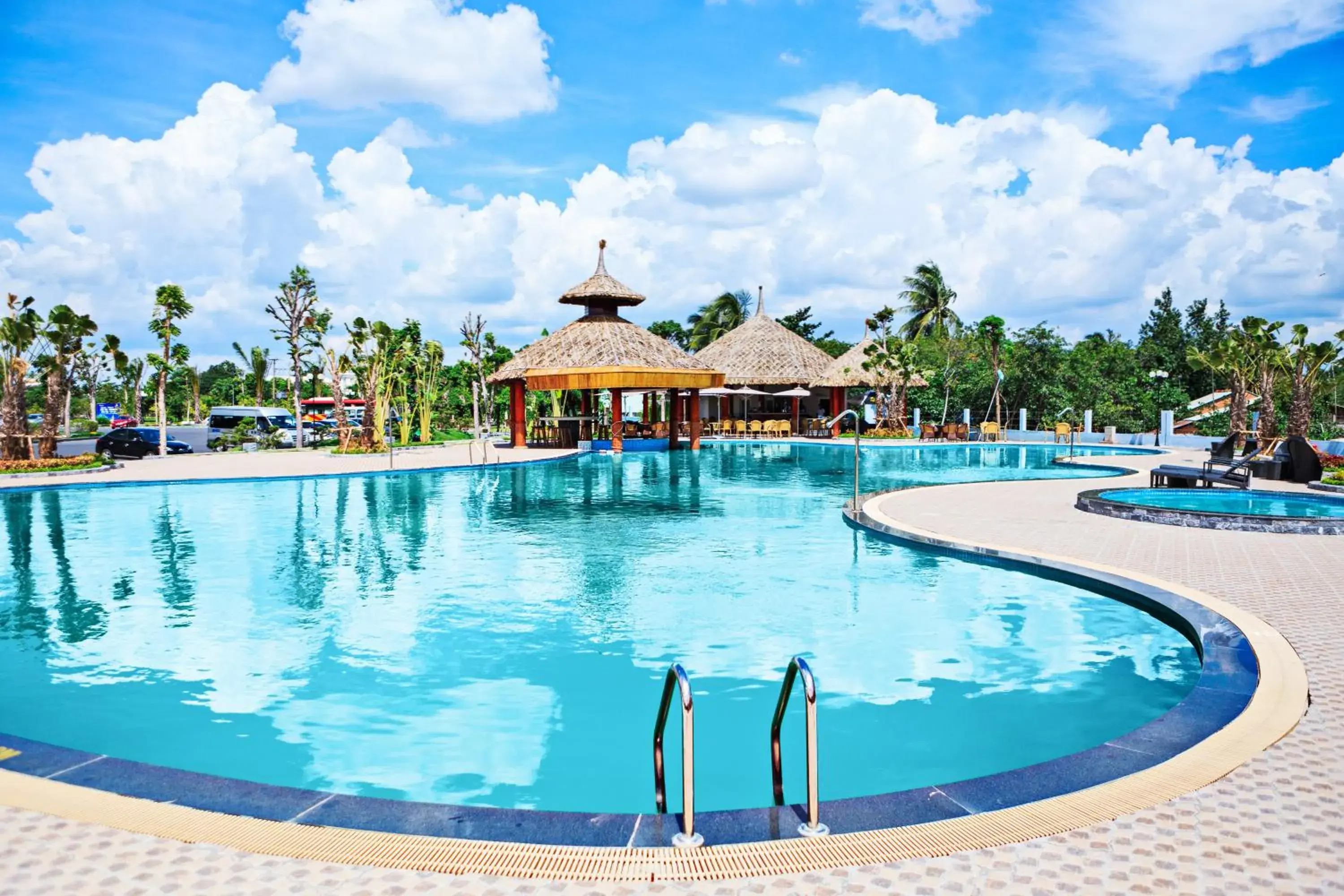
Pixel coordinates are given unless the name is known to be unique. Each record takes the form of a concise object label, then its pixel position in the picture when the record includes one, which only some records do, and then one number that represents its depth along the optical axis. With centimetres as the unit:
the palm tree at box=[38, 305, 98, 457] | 2230
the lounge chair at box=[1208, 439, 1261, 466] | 1602
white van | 3878
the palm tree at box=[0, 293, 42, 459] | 2116
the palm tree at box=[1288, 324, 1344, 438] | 2041
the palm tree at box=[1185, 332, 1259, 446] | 2555
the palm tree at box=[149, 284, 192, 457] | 2716
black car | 2680
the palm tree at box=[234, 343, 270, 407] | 5816
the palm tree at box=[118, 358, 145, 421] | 5384
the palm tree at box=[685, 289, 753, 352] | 5778
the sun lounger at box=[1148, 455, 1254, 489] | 1416
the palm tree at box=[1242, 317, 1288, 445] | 2244
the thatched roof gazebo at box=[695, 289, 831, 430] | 4044
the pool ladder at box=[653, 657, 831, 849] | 313
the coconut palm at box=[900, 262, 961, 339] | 5241
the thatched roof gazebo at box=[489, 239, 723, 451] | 2847
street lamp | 4436
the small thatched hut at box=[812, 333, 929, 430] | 3934
